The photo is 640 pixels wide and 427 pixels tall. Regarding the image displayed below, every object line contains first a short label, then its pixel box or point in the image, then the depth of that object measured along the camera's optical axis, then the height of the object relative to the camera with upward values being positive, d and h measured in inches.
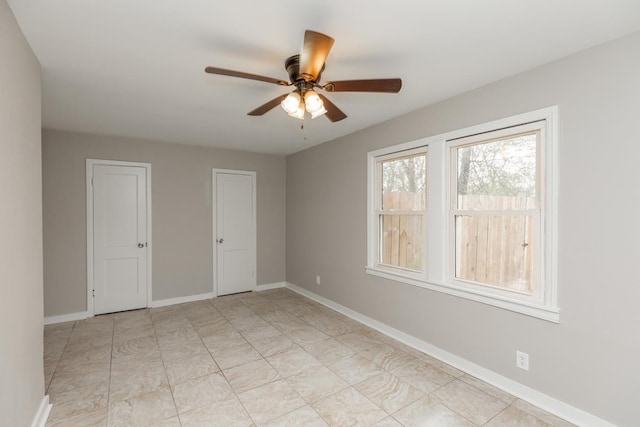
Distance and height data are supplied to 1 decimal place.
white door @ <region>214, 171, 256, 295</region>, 198.2 -13.4
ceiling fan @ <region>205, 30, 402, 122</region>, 67.6 +30.9
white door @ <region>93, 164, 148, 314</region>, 163.6 -14.1
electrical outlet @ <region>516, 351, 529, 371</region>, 89.4 -43.9
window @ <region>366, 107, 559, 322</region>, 87.0 -0.6
